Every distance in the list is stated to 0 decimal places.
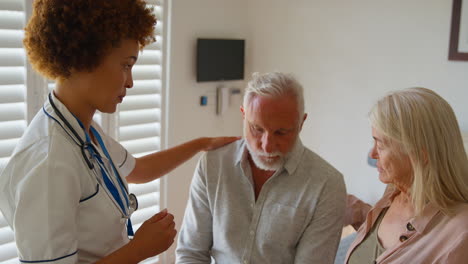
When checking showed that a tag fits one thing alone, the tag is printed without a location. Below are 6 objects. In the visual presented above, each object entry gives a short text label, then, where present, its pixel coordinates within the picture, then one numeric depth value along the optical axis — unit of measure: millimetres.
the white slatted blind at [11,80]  2273
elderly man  1630
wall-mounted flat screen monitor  3215
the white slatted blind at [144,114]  2883
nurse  1091
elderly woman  1410
